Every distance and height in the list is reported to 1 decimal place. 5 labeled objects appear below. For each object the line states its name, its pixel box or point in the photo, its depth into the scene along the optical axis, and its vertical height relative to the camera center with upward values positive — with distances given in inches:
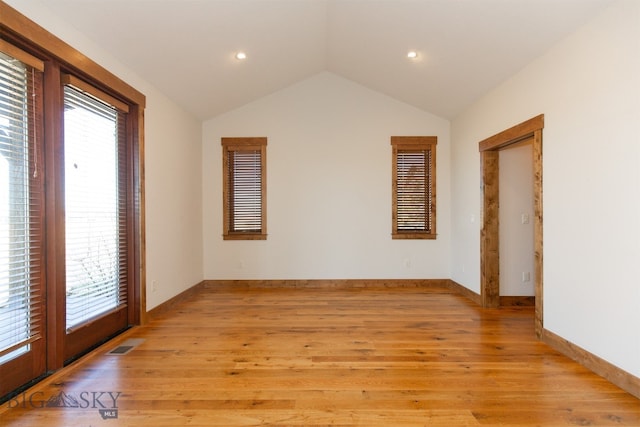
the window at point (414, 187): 214.5 +15.5
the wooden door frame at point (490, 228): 167.8 -9.1
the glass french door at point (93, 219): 107.7 -1.8
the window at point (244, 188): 214.7 +15.9
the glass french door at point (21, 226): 84.5 -3.1
